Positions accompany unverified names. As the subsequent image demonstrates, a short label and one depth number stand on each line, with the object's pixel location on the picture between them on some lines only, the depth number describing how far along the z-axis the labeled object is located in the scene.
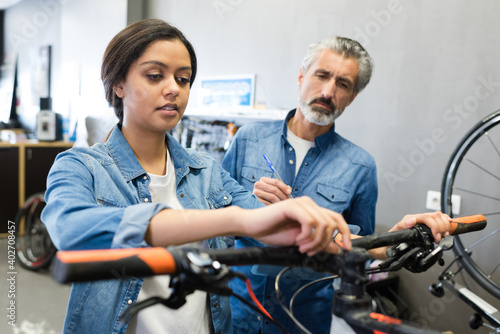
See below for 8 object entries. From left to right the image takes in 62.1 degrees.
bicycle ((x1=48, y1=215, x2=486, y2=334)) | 0.47
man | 1.47
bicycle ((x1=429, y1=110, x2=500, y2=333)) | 1.89
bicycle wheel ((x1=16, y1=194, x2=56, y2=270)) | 3.91
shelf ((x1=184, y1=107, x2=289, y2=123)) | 2.99
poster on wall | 3.39
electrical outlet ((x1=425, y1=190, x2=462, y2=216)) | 2.12
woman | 0.66
